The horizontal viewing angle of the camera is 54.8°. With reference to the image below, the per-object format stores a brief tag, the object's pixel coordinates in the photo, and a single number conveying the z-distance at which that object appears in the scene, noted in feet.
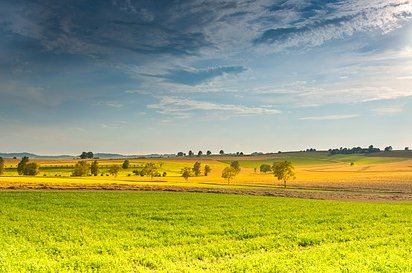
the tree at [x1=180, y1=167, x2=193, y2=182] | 402.66
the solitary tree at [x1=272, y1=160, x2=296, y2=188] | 349.41
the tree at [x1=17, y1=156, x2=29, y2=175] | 442.09
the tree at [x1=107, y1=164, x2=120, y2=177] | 412.16
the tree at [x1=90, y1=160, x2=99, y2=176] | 451.53
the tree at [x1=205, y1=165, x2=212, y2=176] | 512.22
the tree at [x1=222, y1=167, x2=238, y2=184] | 377.56
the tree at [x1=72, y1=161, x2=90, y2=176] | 429.79
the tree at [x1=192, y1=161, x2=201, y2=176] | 489.67
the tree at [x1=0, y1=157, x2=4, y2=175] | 423.84
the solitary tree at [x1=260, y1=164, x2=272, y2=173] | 554.87
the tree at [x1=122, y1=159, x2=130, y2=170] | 534.98
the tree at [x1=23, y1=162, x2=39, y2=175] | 435.53
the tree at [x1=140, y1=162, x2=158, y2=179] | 409.00
